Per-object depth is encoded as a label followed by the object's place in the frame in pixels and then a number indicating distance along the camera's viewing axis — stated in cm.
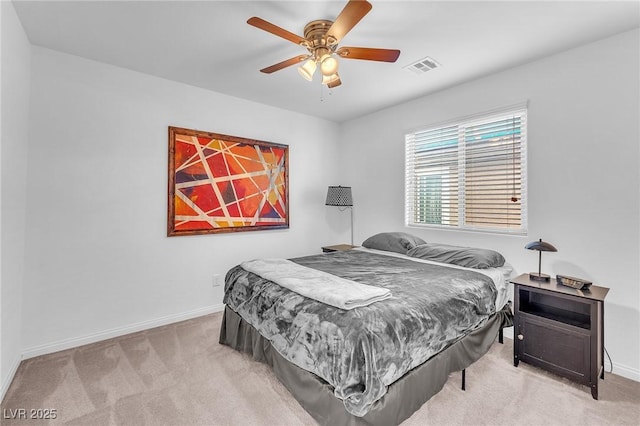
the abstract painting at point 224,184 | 313
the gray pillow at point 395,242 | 324
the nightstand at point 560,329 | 193
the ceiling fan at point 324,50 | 177
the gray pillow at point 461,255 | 255
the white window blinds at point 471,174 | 282
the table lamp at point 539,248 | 223
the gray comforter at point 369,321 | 139
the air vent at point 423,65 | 262
